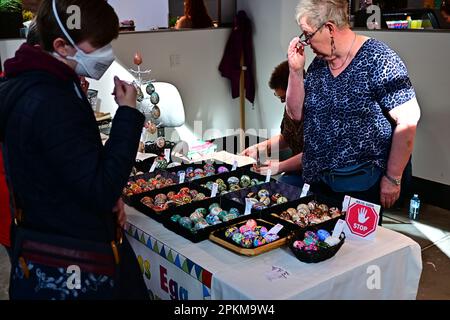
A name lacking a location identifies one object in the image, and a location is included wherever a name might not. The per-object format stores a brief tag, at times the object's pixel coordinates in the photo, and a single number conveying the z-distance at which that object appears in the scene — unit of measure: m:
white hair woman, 1.75
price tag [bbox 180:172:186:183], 2.01
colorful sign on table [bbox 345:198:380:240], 1.51
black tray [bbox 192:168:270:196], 2.02
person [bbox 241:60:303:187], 2.26
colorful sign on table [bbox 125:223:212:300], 1.42
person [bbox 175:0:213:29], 4.62
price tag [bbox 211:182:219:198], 1.85
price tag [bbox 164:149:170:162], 2.31
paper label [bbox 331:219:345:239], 1.49
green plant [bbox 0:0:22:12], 3.37
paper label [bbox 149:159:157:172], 2.20
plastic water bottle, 3.52
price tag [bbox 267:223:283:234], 1.51
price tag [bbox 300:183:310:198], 1.80
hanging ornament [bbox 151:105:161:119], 2.60
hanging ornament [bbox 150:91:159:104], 2.59
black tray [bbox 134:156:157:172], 2.28
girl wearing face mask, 1.04
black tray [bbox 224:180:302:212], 1.85
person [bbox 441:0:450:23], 3.67
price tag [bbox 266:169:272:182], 1.98
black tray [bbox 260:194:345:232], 1.56
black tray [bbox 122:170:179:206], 2.07
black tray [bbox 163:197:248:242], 1.54
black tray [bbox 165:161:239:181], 2.18
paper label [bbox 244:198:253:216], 1.68
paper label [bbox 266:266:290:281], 1.32
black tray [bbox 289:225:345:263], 1.38
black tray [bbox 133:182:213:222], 1.68
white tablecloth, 1.29
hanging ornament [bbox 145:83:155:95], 2.58
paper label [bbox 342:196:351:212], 1.64
